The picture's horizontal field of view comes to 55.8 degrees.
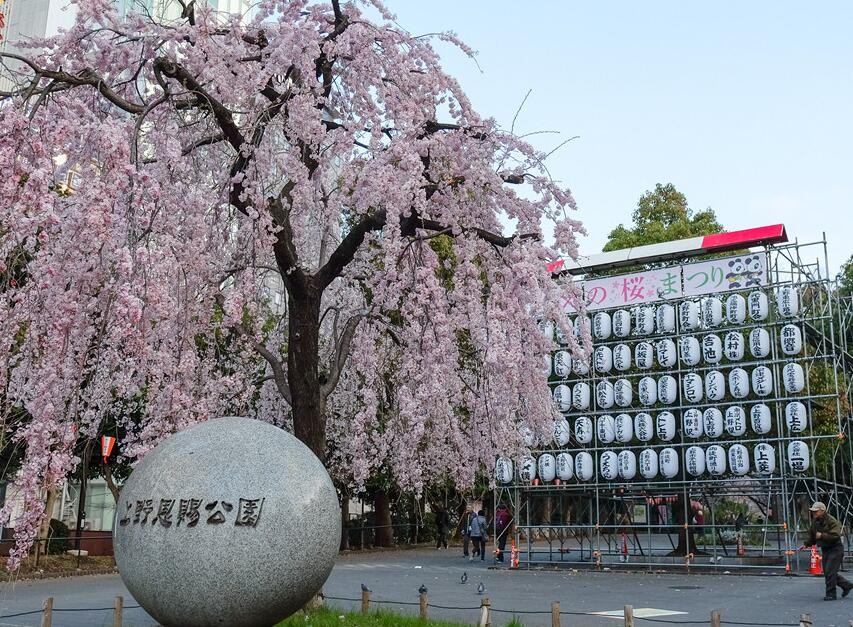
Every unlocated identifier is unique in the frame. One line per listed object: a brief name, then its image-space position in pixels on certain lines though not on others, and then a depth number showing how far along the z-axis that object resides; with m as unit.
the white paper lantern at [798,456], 19.28
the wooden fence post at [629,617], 8.75
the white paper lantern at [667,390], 21.45
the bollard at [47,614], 10.21
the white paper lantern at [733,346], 20.50
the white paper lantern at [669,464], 21.11
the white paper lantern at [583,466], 22.28
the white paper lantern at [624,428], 21.88
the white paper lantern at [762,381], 19.94
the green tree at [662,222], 32.19
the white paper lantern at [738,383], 20.19
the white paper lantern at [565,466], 22.47
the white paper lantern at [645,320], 21.89
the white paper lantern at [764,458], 19.55
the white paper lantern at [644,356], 21.91
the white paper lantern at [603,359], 22.53
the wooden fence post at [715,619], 8.35
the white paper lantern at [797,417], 19.44
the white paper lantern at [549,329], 22.49
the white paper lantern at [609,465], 21.86
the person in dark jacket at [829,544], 13.99
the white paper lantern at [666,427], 21.41
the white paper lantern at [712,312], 20.94
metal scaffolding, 20.09
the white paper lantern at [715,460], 20.33
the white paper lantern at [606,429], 22.03
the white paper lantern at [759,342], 20.02
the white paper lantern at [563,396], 22.94
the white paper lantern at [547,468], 22.78
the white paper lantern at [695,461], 20.64
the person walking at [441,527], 33.88
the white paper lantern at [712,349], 20.88
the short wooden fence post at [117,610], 10.40
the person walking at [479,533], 26.26
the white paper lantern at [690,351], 21.14
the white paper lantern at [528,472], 22.90
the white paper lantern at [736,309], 20.52
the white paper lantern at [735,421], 20.25
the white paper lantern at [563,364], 23.06
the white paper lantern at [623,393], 21.89
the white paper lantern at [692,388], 21.11
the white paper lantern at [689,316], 21.52
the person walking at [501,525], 25.86
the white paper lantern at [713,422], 20.67
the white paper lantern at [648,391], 21.72
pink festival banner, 20.53
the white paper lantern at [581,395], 22.73
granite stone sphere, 7.09
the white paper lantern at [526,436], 16.16
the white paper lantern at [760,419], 19.84
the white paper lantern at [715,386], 20.72
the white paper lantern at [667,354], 21.56
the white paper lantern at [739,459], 19.95
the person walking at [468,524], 27.14
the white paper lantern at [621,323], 22.28
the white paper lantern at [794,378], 19.53
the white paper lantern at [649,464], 21.27
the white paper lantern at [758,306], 20.00
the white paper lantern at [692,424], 20.98
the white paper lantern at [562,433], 22.28
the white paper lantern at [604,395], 22.22
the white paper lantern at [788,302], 19.86
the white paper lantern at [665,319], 21.66
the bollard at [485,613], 10.05
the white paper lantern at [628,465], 21.62
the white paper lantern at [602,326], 22.75
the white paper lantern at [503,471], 23.10
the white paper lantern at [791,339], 19.59
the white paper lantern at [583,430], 22.48
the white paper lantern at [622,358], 22.27
